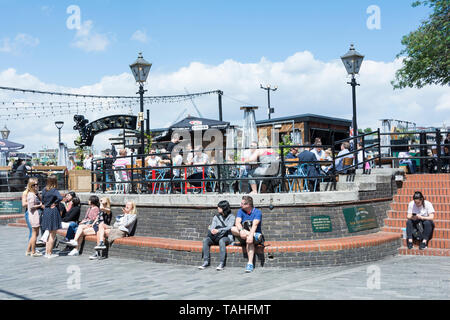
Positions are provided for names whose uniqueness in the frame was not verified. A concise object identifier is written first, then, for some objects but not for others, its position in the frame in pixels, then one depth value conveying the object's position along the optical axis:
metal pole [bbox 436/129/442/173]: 11.70
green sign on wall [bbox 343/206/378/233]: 9.30
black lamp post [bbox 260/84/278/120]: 44.34
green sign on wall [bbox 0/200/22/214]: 19.25
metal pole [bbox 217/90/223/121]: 35.31
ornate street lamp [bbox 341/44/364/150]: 13.32
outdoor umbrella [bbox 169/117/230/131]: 17.41
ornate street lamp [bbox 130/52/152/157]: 13.70
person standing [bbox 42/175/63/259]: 10.80
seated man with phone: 9.39
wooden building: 25.14
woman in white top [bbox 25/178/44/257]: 10.77
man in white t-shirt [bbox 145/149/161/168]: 12.35
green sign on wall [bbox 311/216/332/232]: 8.97
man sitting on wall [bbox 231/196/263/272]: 8.32
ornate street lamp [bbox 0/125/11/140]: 36.85
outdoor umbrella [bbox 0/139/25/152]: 26.22
